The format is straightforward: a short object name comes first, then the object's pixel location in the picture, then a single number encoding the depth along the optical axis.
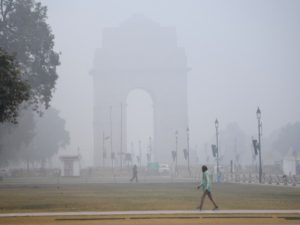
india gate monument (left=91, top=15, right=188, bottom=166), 137.00
